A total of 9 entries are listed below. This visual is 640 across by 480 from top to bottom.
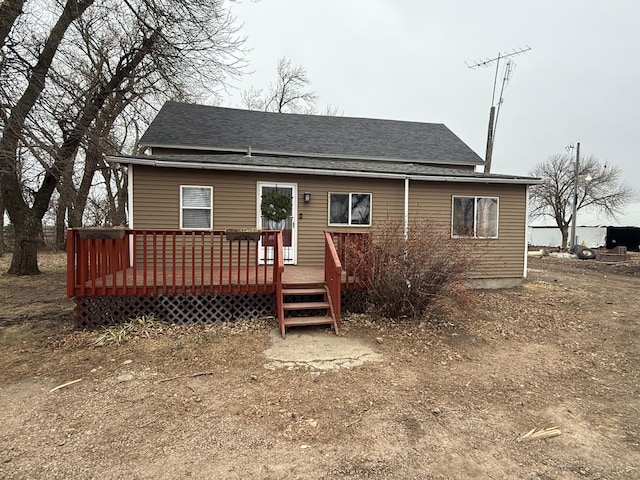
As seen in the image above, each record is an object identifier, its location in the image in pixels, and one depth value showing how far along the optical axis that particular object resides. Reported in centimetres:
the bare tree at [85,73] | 853
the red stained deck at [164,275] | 516
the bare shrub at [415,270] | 561
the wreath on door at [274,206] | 814
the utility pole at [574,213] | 2285
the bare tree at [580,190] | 2856
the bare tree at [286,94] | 2567
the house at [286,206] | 577
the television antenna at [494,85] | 1442
